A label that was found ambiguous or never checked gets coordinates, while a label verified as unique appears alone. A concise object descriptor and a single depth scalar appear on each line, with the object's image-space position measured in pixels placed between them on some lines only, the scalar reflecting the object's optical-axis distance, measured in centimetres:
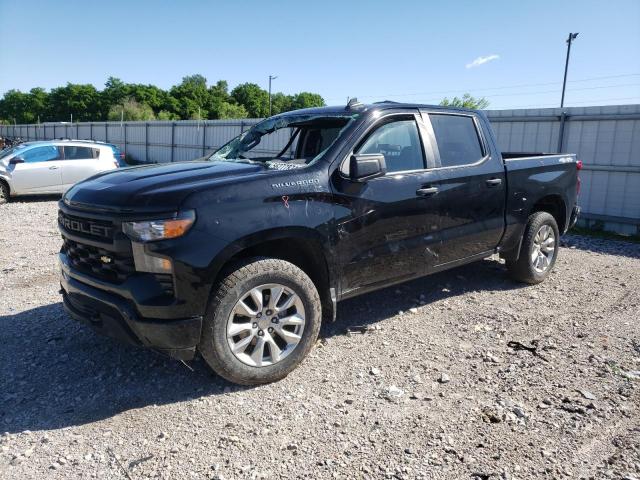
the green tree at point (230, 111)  8881
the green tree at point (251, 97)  10181
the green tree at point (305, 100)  11226
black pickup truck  312
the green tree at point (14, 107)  10954
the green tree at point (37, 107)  10631
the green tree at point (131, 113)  6060
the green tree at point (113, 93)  9256
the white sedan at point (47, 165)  1238
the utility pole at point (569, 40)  4791
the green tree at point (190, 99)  8538
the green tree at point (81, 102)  9869
